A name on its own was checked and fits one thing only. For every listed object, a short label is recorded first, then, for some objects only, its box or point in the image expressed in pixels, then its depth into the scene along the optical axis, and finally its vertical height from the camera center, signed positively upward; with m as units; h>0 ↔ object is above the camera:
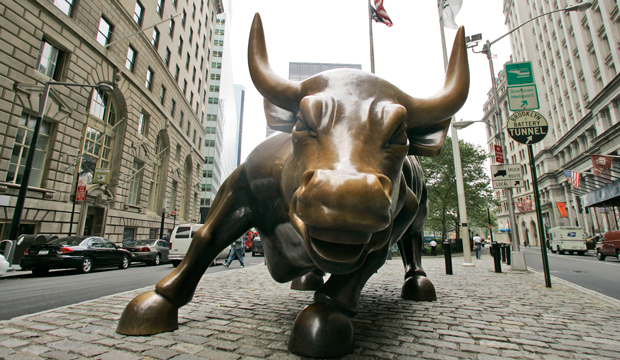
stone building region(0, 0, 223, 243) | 13.27 +6.84
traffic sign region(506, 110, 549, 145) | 6.93 +2.64
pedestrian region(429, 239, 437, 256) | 23.55 -0.42
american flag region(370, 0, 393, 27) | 12.76 +9.32
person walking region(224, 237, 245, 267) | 11.46 -0.53
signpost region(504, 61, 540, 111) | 7.58 +3.91
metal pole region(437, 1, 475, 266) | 11.59 +1.84
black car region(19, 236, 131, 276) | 9.74 -0.65
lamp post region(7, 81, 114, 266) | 10.84 +1.42
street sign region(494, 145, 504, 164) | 11.81 +3.47
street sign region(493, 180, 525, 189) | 9.70 +1.88
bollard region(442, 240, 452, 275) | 8.30 -0.37
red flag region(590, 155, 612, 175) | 19.63 +5.24
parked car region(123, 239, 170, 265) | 14.29 -0.66
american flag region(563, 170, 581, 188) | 22.31 +4.81
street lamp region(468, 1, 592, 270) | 9.57 +3.64
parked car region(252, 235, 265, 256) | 25.39 -0.61
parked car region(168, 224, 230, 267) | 13.20 -0.20
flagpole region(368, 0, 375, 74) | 12.19 +7.80
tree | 28.77 +5.63
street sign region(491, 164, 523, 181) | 9.78 +2.27
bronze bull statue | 1.44 +0.30
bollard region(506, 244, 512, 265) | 12.02 -0.35
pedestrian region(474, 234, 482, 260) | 18.18 -0.19
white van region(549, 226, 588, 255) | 23.31 +0.39
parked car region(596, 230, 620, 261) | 16.30 -0.01
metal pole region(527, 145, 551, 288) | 6.08 +0.39
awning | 15.80 +2.75
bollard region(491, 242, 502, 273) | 9.11 -0.42
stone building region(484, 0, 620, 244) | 29.55 +17.76
